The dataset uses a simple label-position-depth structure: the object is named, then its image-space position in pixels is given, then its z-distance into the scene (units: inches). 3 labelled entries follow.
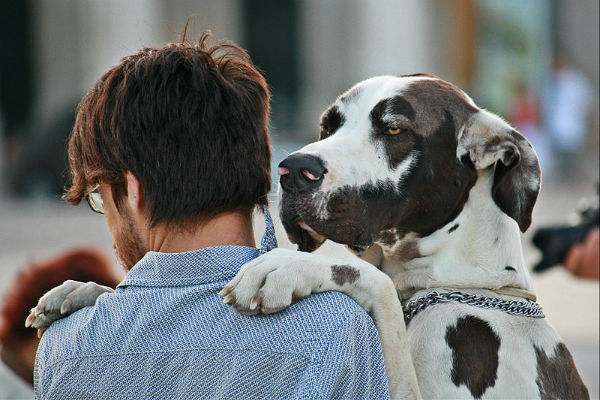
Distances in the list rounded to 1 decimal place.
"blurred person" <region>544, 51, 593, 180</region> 1424.7
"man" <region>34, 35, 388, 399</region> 172.1
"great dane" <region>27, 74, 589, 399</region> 221.5
